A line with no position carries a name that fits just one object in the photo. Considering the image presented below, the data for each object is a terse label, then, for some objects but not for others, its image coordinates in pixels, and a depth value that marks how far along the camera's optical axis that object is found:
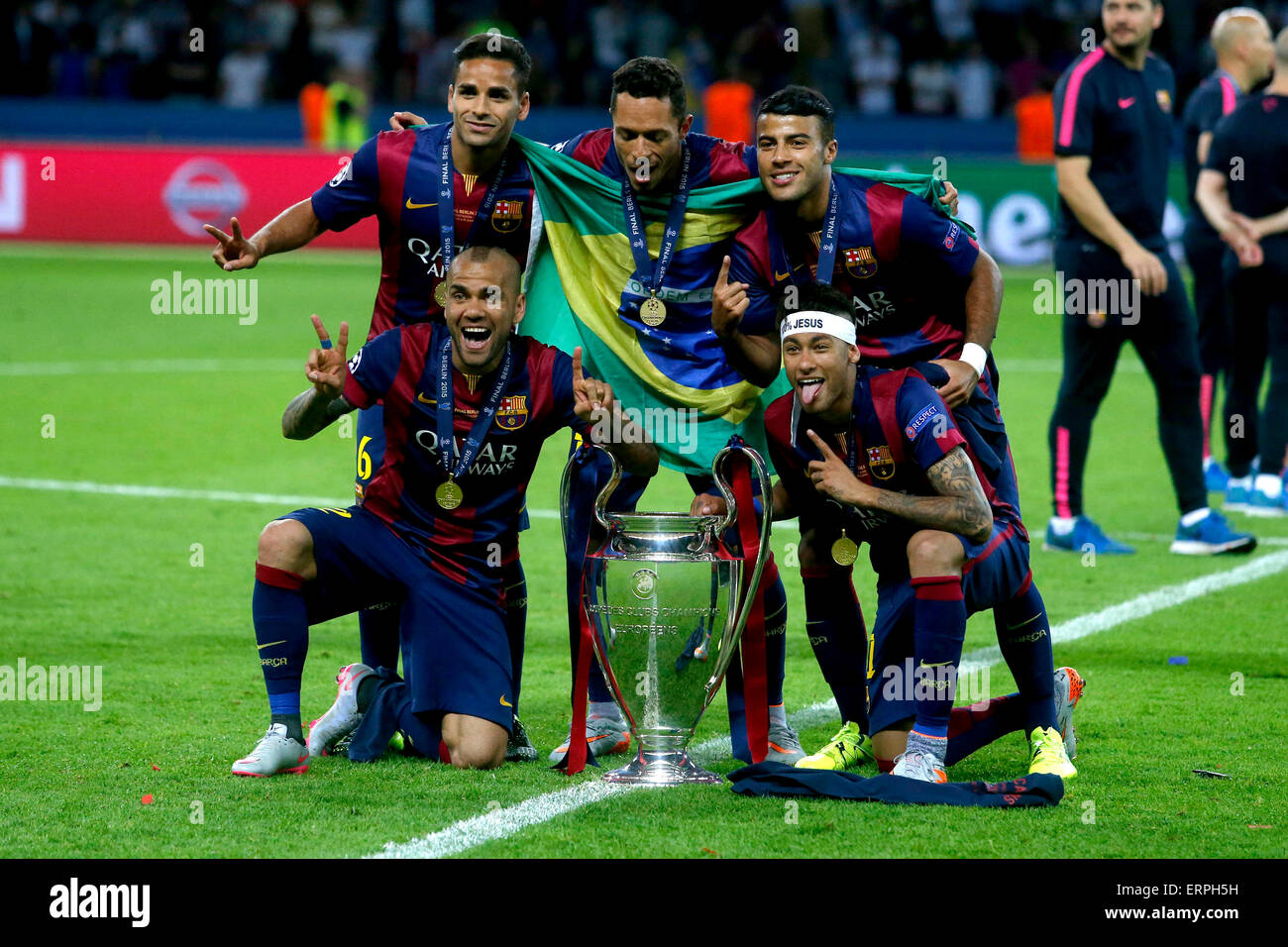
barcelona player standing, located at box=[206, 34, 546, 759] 10.52
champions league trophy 9.52
